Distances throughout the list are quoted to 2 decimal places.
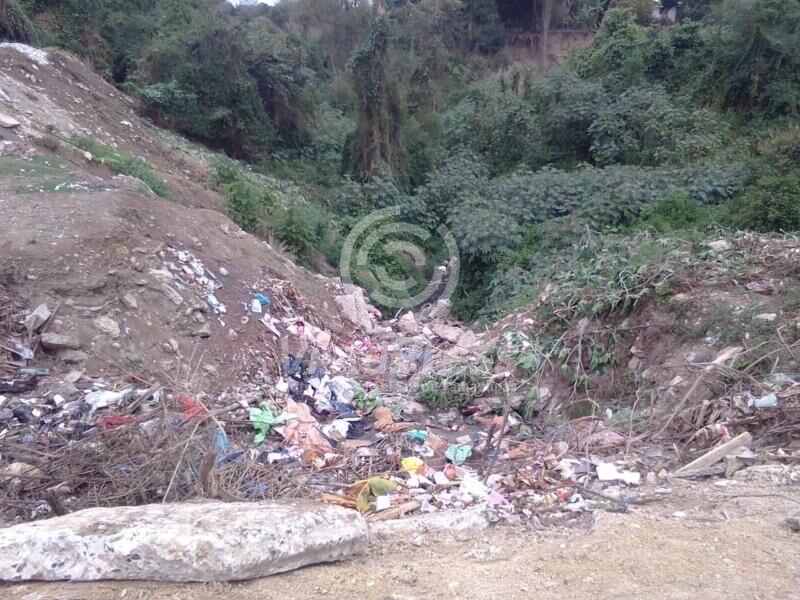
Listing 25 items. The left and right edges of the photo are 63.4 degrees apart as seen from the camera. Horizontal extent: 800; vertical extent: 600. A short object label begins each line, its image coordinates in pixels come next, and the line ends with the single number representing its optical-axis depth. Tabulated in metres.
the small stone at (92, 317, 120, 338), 4.67
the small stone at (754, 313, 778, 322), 4.50
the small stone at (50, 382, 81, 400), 4.18
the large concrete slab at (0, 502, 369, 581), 2.37
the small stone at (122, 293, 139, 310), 4.92
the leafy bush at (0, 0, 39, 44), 11.52
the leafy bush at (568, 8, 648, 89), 15.09
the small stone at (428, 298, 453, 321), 8.93
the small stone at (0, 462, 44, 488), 3.37
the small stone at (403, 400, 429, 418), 5.10
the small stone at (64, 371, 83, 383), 4.32
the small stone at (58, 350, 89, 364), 4.44
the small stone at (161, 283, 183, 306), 5.16
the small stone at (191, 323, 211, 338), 5.06
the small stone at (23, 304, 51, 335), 4.46
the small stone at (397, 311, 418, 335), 7.36
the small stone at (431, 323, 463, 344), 7.11
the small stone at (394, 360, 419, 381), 5.93
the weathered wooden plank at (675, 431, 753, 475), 3.54
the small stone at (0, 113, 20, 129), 7.89
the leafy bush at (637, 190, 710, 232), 8.97
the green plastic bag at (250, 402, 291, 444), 4.29
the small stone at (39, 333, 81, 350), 4.43
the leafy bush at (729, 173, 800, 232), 8.07
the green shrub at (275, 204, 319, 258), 8.63
